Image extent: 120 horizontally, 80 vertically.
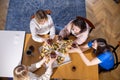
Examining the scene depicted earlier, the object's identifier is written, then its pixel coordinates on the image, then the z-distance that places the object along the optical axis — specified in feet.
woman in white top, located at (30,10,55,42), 7.04
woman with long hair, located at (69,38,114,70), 6.92
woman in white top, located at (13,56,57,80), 5.98
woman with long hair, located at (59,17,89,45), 7.18
